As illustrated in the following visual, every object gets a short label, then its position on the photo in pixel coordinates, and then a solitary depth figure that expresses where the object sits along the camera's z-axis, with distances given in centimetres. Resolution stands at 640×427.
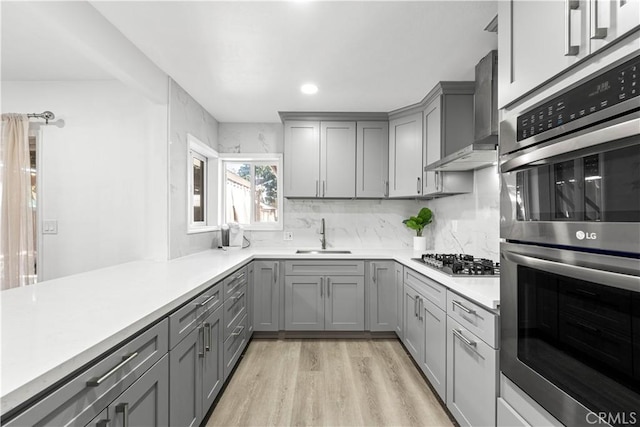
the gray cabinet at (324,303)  327
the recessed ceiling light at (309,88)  280
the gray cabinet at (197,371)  148
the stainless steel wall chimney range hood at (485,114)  191
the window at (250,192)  408
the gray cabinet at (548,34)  81
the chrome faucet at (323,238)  387
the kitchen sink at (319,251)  368
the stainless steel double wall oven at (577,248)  77
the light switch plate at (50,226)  267
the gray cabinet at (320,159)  361
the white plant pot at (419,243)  355
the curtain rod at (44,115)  260
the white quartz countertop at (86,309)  79
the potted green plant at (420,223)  355
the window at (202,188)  332
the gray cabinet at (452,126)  279
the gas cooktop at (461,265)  200
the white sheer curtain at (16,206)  260
